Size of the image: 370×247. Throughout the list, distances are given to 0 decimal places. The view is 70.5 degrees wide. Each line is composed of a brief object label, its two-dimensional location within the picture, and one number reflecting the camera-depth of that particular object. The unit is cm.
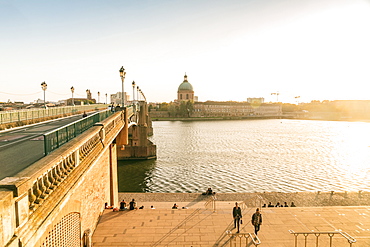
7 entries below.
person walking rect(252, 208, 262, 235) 1097
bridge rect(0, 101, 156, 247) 405
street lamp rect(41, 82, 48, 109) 2333
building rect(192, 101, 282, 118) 17662
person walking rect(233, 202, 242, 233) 1161
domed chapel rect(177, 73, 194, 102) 19175
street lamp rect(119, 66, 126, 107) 1994
